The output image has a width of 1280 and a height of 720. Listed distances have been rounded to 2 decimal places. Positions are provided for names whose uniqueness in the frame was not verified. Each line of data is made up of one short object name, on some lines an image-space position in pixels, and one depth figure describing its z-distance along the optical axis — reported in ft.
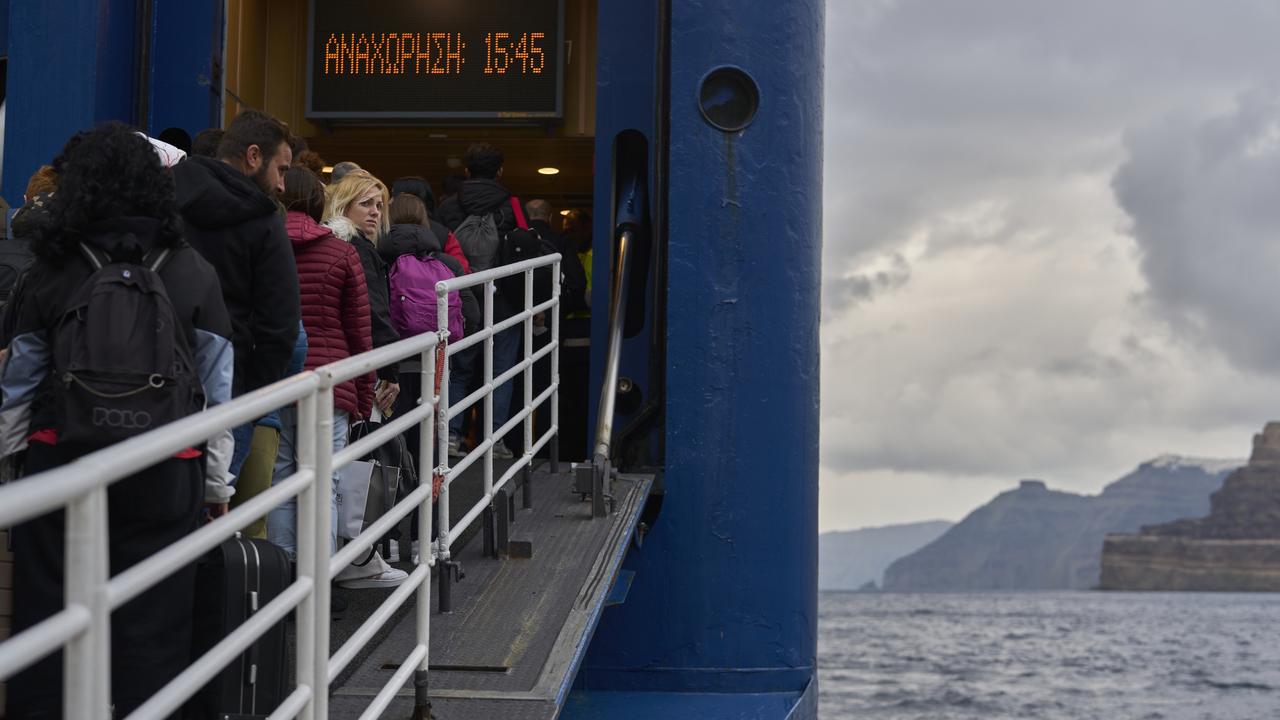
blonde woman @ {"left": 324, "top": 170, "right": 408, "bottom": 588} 15.74
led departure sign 28.48
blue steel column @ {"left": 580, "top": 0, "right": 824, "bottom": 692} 19.15
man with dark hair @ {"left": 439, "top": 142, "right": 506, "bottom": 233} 21.90
